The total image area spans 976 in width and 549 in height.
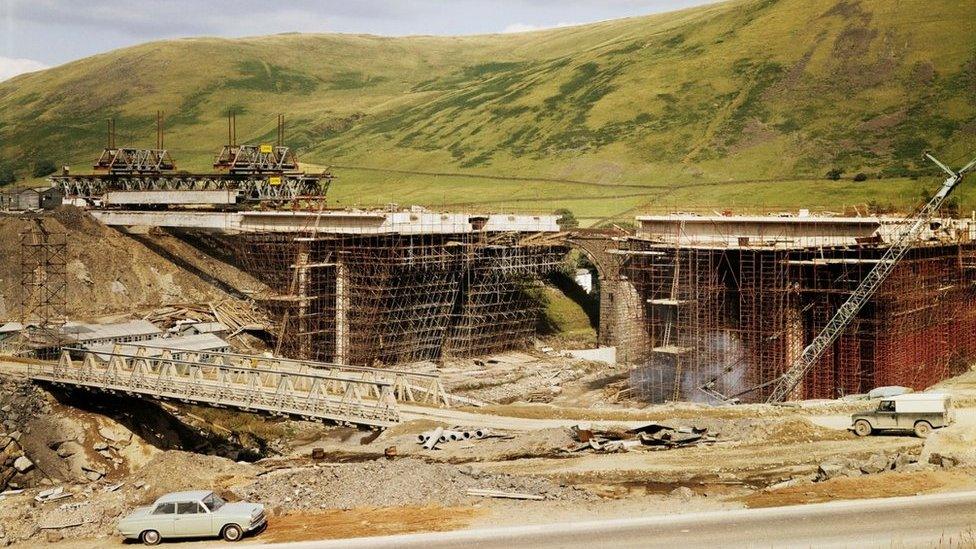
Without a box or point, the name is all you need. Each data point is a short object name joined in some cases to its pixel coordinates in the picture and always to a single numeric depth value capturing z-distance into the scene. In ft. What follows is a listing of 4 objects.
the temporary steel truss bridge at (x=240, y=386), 178.81
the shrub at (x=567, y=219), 424.87
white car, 116.67
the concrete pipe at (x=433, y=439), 163.22
